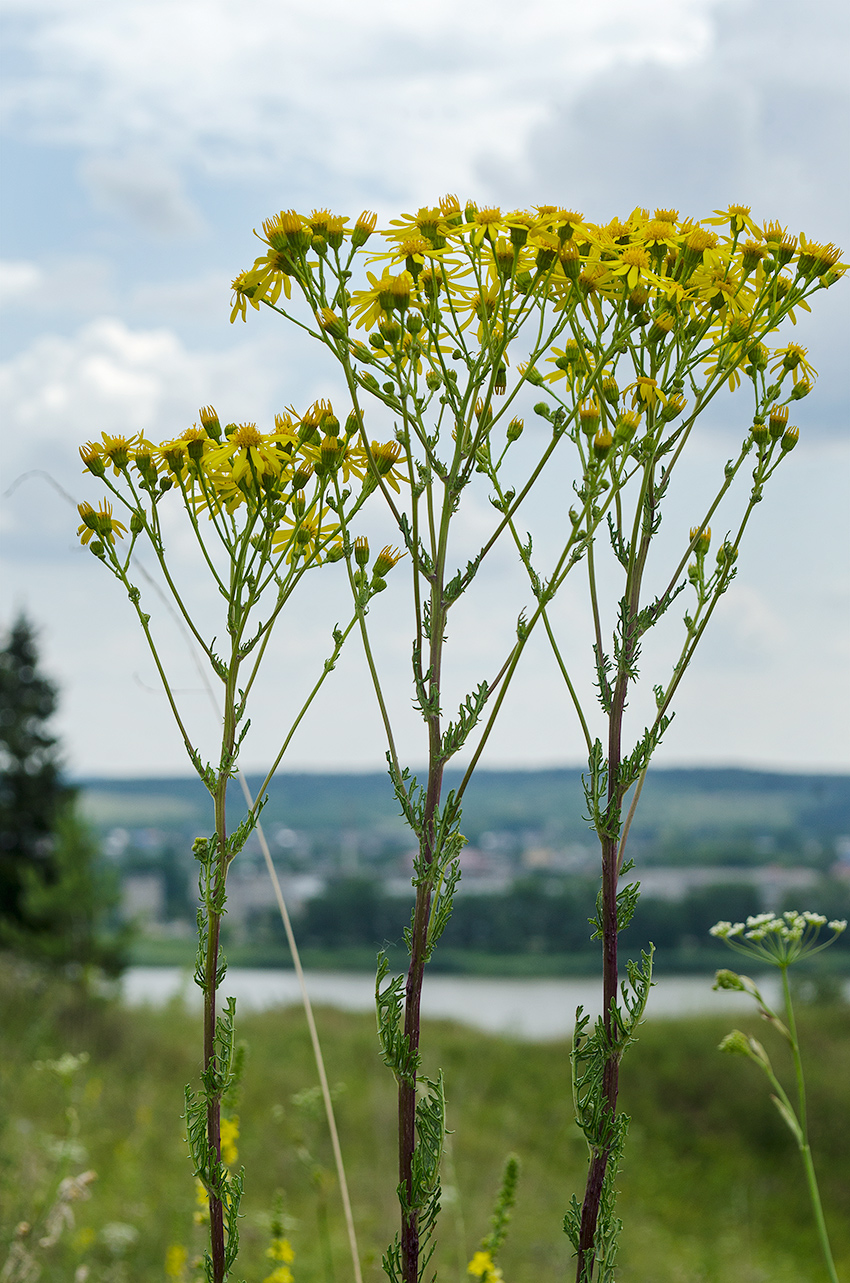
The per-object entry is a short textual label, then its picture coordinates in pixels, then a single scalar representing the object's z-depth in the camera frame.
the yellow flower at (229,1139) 2.38
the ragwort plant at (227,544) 1.63
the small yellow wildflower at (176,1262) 3.23
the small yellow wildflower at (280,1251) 2.56
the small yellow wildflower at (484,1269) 2.32
